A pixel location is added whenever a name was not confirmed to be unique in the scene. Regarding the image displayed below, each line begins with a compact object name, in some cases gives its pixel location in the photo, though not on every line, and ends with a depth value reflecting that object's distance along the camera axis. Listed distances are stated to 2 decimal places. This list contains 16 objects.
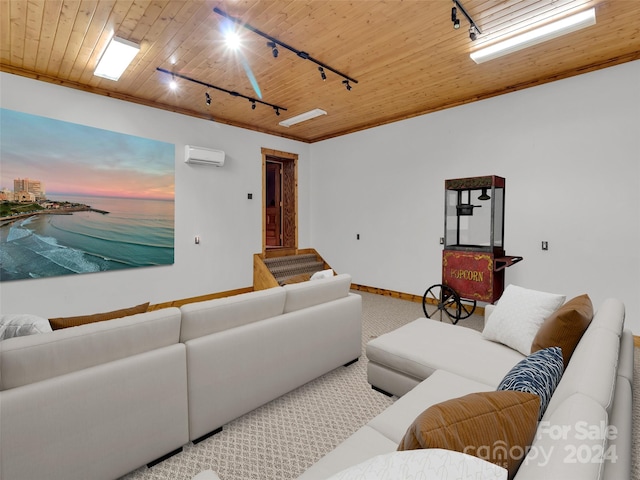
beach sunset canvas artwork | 3.70
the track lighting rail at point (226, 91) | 3.80
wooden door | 7.34
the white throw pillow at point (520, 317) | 2.11
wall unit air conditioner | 5.06
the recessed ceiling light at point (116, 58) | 3.11
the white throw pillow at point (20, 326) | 1.62
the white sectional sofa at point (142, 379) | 1.37
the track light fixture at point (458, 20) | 2.56
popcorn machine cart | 3.69
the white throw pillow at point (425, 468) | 0.66
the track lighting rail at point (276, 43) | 2.71
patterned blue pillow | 1.07
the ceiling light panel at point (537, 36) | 2.71
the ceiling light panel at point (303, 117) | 5.18
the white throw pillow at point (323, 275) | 3.16
